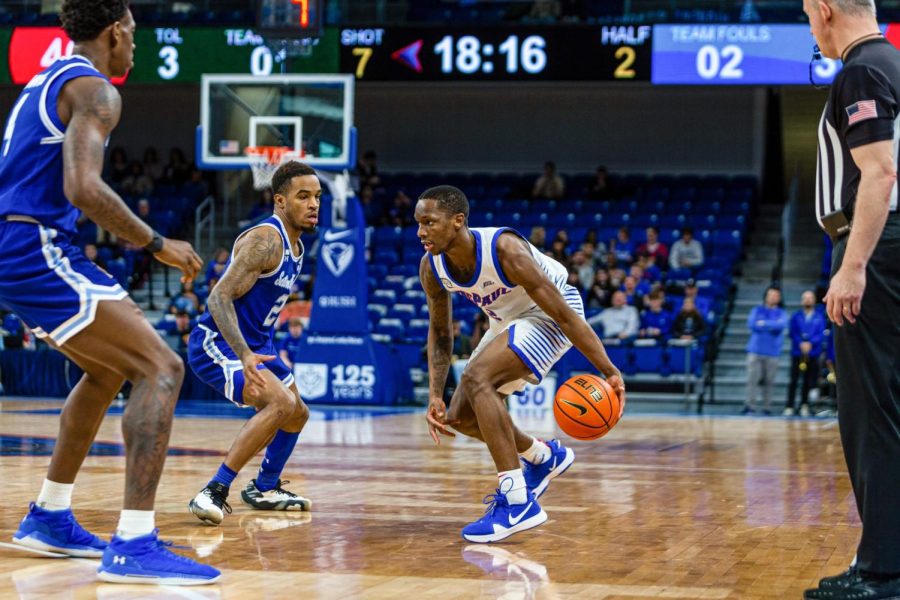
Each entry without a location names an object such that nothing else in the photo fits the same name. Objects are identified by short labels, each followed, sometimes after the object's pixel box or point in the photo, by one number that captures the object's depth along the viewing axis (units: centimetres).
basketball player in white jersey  579
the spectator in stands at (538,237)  1900
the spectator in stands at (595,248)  1934
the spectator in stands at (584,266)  1858
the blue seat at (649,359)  1717
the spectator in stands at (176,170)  2417
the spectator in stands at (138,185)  2331
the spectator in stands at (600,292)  1778
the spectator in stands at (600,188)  2230
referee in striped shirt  408
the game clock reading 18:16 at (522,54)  1914
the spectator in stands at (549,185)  2216
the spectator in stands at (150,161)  2455
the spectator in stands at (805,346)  1644
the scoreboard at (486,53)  1845
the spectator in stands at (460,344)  1689
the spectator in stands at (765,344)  1664
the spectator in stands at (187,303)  1862
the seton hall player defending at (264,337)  621
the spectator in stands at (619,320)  1720
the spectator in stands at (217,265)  1934
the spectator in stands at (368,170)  2245
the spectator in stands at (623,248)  1950
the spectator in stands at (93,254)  1930
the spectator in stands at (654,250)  1936
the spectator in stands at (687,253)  1928
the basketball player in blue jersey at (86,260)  436
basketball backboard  1630
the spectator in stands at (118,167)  2406
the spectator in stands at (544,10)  2017
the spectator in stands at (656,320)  1727
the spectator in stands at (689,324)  1695
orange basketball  599
